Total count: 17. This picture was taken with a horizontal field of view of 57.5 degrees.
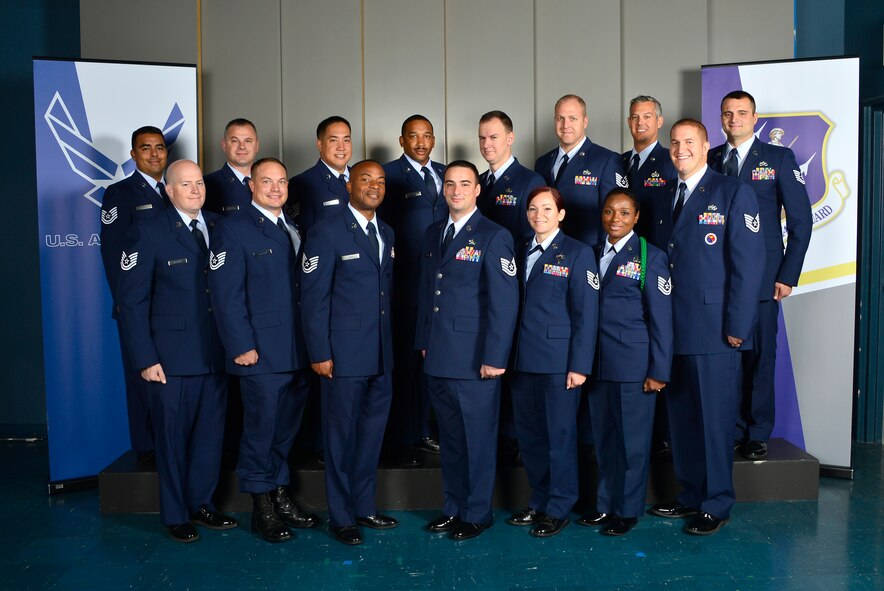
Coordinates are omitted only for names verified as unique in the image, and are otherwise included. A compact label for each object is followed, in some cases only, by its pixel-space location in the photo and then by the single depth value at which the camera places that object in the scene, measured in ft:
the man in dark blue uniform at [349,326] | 12.47
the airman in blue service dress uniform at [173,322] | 12.76
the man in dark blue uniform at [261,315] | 12.59
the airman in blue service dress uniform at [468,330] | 12.32
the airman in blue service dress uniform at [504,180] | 14.14
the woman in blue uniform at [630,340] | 12.75
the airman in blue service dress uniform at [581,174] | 14.57
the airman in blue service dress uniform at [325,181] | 14.83
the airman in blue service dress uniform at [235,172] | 14.83
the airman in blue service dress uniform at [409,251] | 14.87
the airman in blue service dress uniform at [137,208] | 15.19
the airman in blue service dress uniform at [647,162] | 14.51
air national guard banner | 15.99
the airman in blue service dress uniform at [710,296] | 12.75
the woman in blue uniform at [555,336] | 12.57
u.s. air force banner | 15.58
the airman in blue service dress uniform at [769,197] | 14.67
